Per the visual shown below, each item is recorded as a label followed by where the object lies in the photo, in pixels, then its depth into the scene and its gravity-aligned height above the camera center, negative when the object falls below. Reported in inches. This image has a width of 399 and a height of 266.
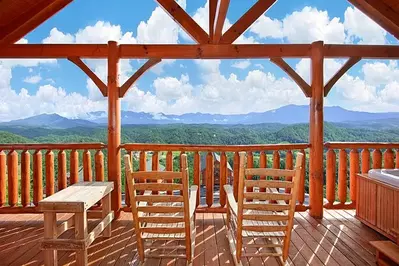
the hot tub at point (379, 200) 126.9 -33.3
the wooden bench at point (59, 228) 102.6 -34.4
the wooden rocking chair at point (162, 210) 99.2 -27.5
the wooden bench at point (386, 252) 100.7 -42.9
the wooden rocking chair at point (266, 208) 98.3 -26.7
